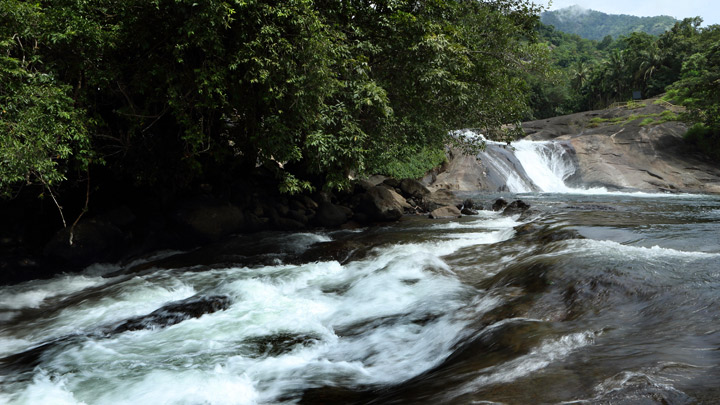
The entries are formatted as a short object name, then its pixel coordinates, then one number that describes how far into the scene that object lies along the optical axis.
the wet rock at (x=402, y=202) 15.50
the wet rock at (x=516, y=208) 13.67
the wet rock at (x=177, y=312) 5.53
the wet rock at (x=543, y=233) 7.47
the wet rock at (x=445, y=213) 14.08
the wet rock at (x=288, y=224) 12.74
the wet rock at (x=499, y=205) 15.60
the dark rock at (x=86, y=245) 9.73
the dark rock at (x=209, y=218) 11.12
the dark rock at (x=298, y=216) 13.11
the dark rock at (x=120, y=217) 10.73
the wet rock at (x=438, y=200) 16.38
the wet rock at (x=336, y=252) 8.98
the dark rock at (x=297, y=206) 13.44
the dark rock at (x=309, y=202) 13.73
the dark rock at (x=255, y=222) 12.18
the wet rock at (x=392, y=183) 17.97
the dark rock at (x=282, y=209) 13.05
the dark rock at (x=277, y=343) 4.62
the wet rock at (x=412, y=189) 17.21
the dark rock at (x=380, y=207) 13.43
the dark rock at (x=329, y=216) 13.19
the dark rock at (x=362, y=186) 15.03
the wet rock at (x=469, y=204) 15.97
